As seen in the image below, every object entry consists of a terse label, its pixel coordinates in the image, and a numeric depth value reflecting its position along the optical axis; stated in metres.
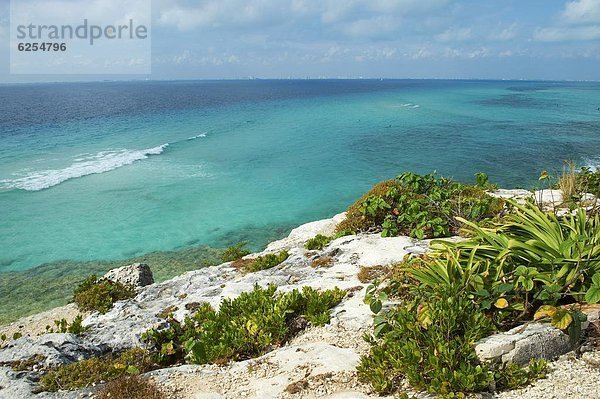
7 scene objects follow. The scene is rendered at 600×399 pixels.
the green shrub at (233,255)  12.15
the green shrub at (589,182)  12.86
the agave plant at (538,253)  5.28
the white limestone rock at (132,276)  11.36
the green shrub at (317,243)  10.38
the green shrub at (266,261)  9.80
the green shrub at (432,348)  4.39
